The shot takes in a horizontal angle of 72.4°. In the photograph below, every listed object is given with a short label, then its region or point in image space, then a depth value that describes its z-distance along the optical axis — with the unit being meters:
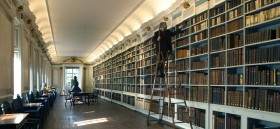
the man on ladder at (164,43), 4.97
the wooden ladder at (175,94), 4.66
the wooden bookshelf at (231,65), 2.96
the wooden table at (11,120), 2.56
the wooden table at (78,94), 10.11
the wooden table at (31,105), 4.72
